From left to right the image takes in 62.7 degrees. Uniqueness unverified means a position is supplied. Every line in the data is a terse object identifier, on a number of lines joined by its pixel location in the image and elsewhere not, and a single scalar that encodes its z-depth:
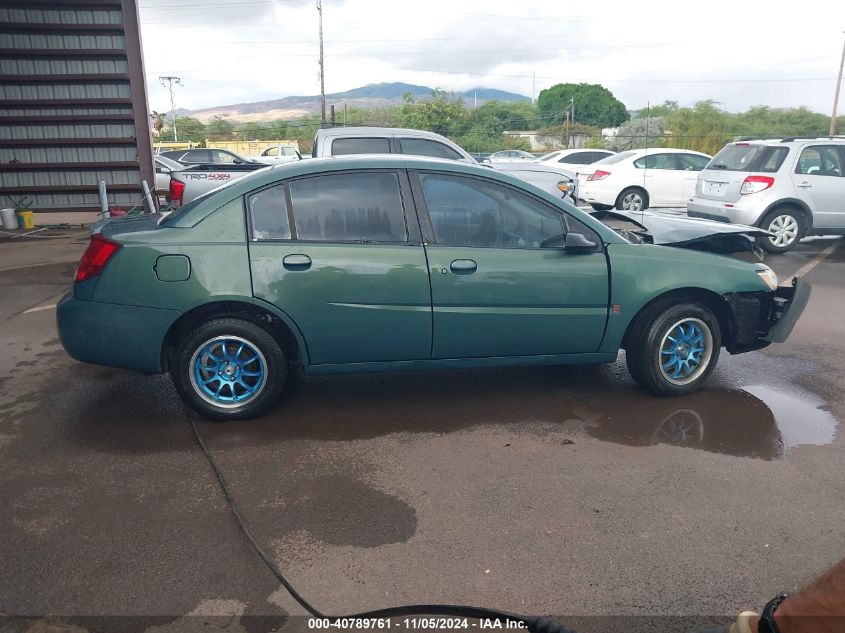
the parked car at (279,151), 30.32
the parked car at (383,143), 9.66
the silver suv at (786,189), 10.46
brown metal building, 12.38
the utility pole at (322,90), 39.94
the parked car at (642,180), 14.73
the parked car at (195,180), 9.18
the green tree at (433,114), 46.12
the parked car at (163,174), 15.38
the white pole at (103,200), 12.51
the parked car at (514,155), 28.36
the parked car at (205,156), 21.28
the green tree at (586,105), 89.38
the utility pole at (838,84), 42.27
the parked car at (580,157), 19.66
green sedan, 4.12
